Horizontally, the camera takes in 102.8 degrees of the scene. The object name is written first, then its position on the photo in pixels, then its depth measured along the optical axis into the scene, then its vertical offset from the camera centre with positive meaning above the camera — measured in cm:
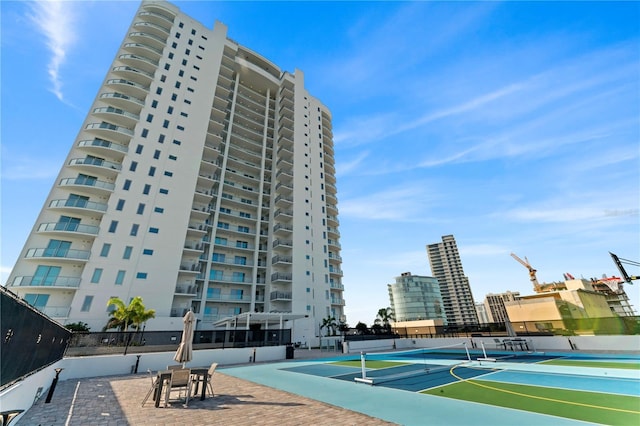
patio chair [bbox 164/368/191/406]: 743 -108
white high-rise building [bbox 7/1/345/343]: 2709 +1829
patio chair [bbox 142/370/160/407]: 750 -120
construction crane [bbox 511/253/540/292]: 8499 +1599
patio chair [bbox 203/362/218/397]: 824 -101
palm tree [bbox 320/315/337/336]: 3763 +96
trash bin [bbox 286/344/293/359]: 2047 -137
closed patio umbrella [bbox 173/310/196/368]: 955 -26
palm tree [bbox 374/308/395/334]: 4550 +233
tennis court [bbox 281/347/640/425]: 640 -195
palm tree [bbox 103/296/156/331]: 2275 +219
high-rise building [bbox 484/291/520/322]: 13450 +916
